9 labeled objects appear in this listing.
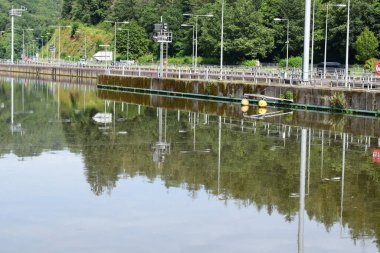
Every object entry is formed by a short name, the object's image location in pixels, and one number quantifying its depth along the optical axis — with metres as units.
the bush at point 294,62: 91.50
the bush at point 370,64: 79.12
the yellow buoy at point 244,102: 50.28
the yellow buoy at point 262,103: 48.47
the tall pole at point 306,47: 47.72
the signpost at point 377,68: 46.06
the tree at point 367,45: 85.19
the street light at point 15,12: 143.00
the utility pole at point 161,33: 69.12
